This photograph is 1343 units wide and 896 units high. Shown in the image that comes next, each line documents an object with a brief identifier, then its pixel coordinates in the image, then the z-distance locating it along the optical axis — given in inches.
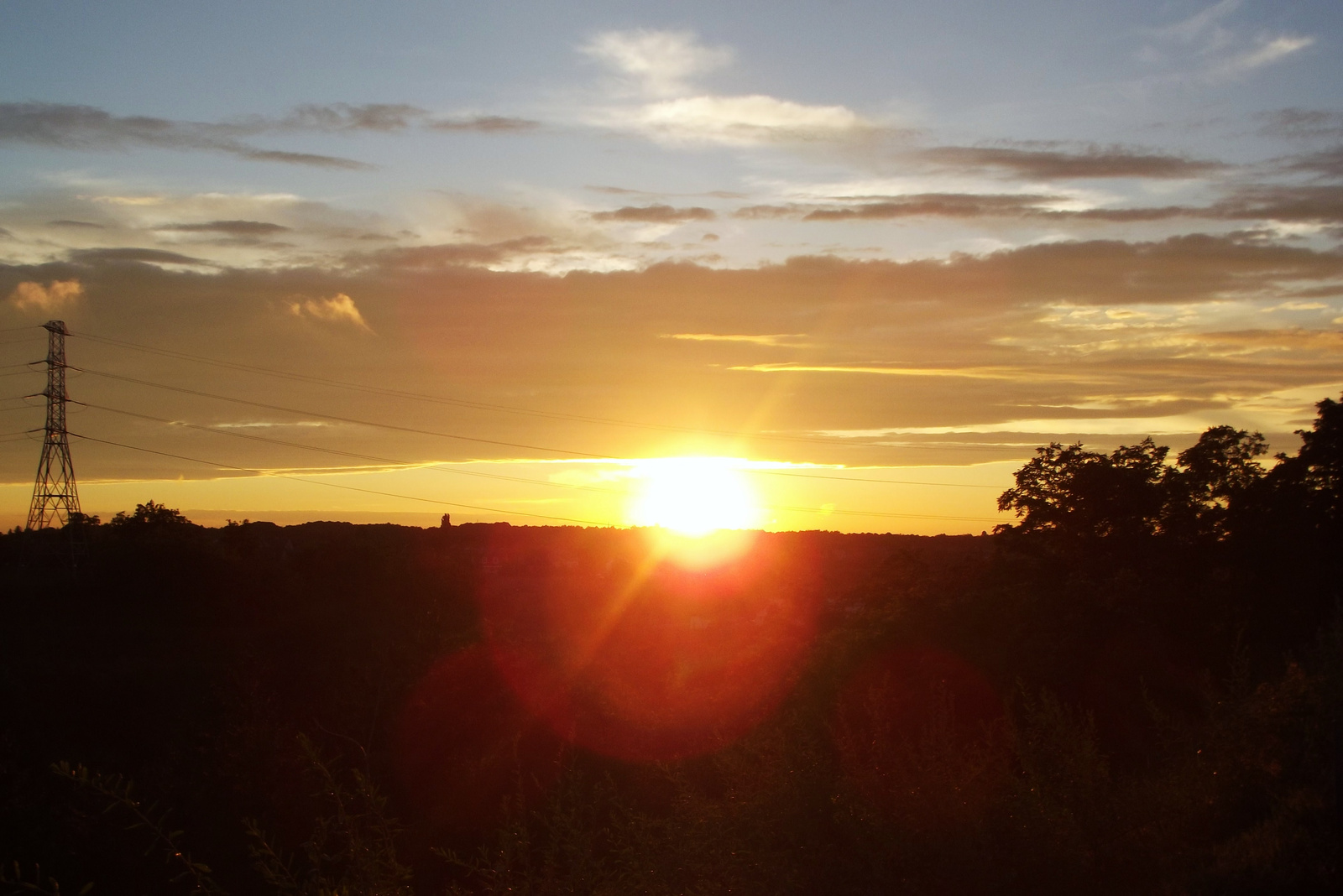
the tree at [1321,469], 1228.5
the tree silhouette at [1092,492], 1255.5
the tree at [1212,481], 1250.6
